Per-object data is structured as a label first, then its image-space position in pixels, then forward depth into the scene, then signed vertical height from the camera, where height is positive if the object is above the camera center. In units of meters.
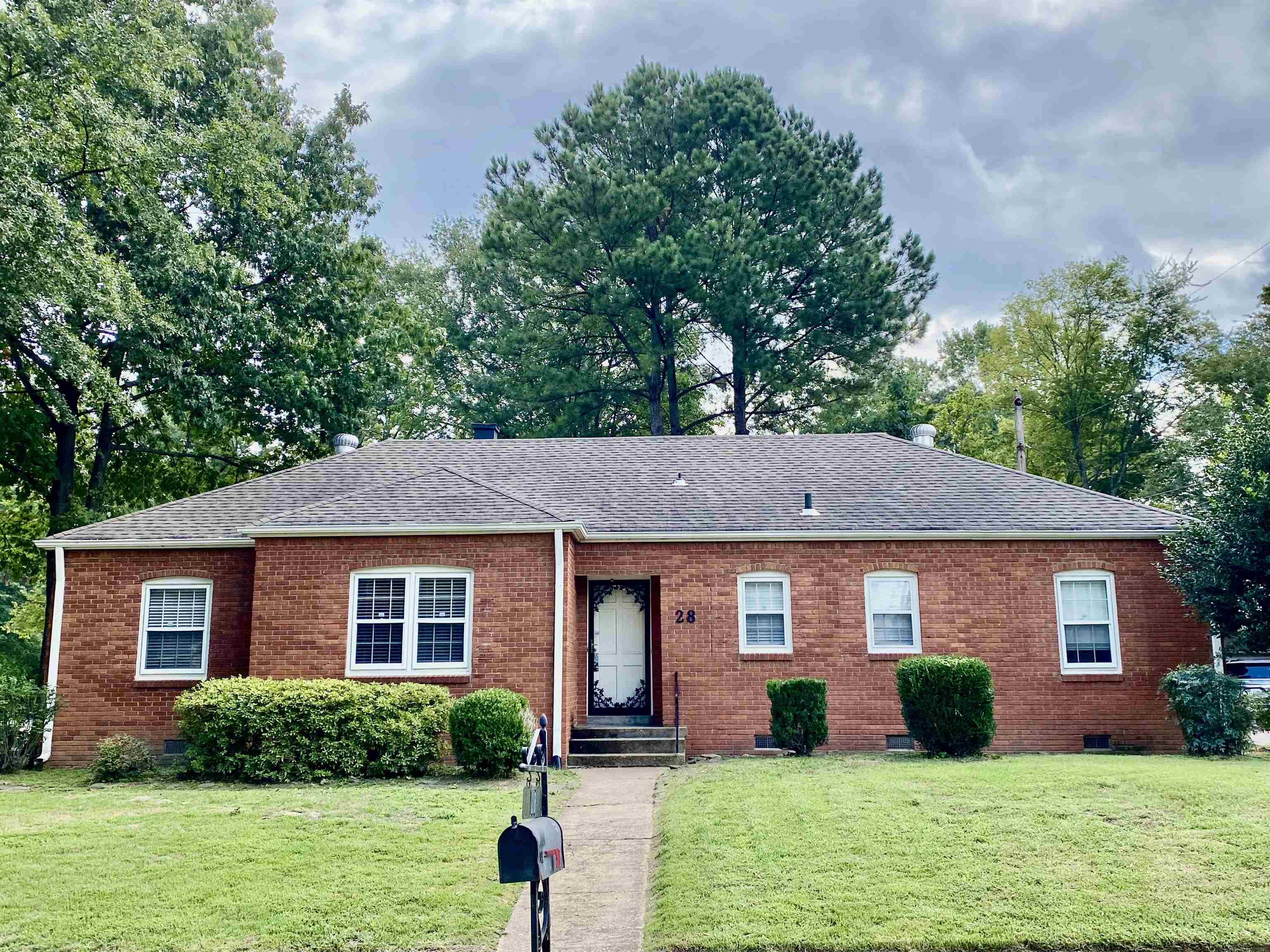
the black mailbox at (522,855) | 5.14 -1.02
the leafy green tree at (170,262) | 17.53 +8.20
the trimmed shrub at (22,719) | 14.54 -0.93
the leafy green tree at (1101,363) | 37.12 +10.35
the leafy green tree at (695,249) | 31.08 +12.16
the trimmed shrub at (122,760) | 12.90 -1.34
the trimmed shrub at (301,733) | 12.64 -1.00
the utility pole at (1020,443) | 23.56 +4.77
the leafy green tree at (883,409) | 30.69 +7.42
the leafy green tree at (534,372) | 32.31 +9.02
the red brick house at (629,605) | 14.87 +0.68
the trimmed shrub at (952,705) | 13.48 -0.76
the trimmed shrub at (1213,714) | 13.84 -0.93
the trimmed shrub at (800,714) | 14.23 -0.91
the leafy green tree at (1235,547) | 14.55 +1.40
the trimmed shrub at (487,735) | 12.50 -1.03
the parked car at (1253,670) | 21.00 -0.55
